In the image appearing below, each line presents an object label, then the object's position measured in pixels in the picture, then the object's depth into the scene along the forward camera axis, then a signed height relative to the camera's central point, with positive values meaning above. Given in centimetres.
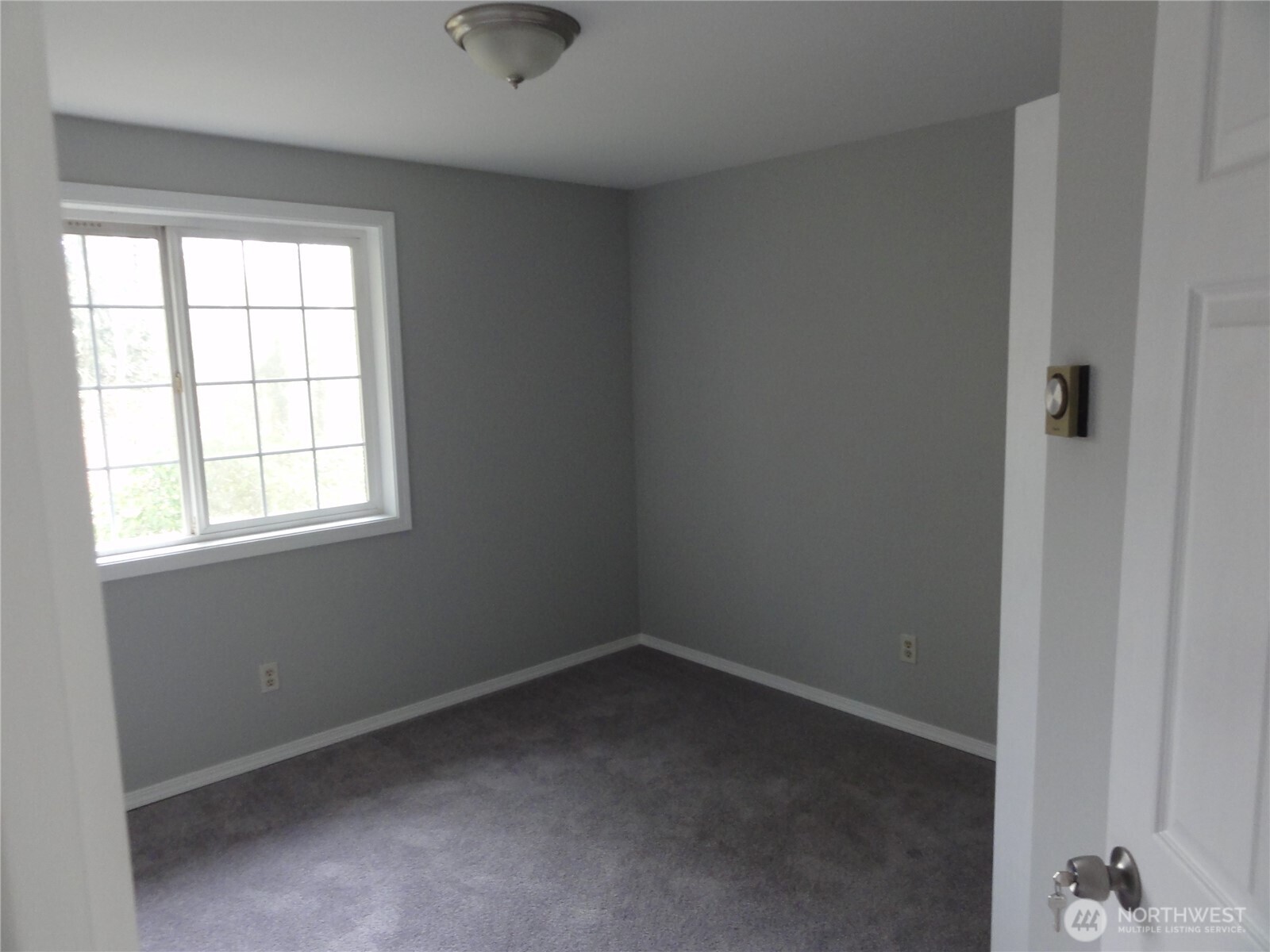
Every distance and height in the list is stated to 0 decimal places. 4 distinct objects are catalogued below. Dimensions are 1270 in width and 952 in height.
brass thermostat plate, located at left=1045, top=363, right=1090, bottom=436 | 125 -5
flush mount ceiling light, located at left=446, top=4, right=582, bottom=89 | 193 +81
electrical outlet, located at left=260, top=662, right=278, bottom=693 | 326 -110
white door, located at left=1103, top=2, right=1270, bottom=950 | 68 -12
